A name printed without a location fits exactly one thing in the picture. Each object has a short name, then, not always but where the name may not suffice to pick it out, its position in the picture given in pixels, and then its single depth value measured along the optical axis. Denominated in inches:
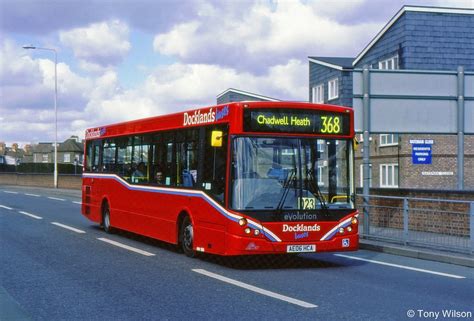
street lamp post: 1900.8
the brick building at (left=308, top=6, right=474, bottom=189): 1393.9
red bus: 435.5
